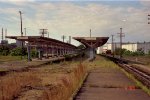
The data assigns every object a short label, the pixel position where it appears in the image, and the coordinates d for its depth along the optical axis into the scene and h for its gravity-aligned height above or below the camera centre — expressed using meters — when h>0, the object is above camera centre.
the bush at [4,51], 108.70 +1.29
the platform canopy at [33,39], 65.58 +2.95
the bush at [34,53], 98.47 +0.57
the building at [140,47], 196.01 +4.66
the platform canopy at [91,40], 61.31 +2.50
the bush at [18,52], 100.07 +0.95
